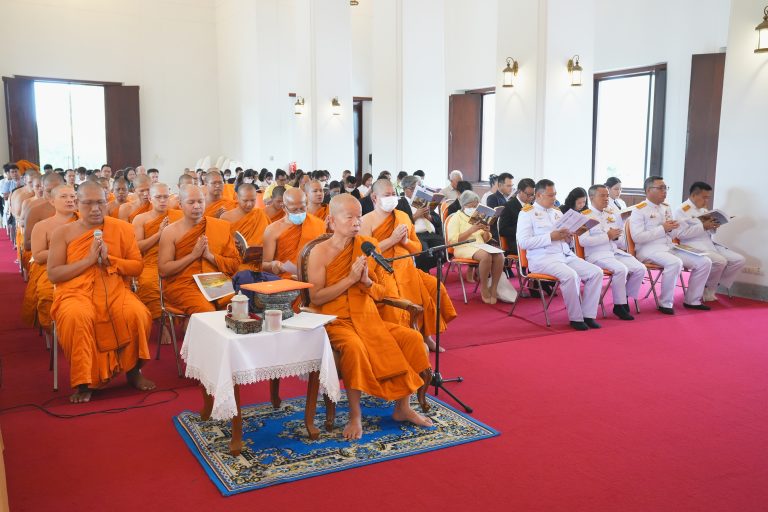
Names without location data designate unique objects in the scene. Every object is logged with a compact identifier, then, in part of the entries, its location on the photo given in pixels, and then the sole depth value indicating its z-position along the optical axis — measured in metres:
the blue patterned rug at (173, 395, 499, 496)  3.61
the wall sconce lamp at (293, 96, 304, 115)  15.76
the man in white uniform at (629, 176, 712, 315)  7.73
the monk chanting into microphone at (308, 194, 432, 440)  4.05
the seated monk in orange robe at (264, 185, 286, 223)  7.09
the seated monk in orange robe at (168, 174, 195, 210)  7.42
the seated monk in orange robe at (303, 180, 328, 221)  7.07
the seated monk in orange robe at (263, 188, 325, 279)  5.76
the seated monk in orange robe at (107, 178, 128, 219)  8.80
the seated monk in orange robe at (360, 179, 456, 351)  5.65
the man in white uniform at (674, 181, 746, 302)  8.10
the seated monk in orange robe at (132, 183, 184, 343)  6.14
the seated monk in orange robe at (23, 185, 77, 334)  5.40
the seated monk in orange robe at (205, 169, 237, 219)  7.25
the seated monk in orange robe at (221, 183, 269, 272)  6.59
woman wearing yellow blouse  8.09
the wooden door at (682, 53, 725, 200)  11.18
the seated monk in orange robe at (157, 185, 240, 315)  5.49
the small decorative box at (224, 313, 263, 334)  3.74
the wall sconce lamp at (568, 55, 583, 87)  10.12
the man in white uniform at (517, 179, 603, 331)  6.95
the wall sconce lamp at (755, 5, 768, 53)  7.65
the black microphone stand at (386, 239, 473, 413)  4.47
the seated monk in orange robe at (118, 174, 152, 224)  7.59
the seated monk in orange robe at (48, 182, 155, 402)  4.70
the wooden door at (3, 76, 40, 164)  17.66
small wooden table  3.64
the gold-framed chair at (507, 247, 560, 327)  7.09
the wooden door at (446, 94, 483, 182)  17.48
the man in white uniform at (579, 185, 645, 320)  7.37
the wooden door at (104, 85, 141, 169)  19.14
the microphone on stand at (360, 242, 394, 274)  3.95
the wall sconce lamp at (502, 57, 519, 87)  10.55
